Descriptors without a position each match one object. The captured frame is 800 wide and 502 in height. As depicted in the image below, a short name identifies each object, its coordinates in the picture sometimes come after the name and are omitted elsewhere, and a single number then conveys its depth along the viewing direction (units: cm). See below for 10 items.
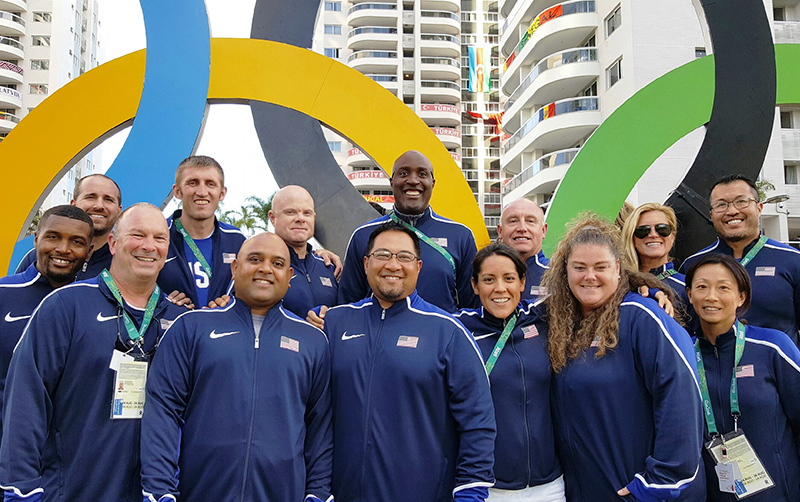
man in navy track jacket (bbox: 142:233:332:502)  293
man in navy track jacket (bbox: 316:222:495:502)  310
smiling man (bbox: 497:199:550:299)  492
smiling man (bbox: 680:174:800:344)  452
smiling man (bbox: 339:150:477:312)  438
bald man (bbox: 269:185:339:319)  456
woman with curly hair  294
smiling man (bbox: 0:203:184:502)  288
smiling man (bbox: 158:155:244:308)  428
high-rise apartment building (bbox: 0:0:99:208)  5300
